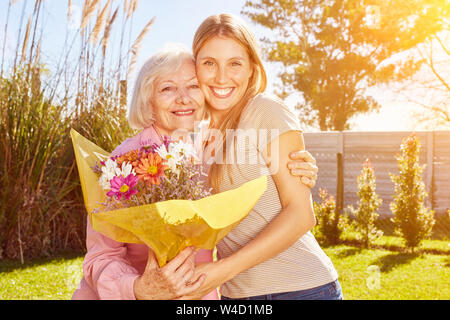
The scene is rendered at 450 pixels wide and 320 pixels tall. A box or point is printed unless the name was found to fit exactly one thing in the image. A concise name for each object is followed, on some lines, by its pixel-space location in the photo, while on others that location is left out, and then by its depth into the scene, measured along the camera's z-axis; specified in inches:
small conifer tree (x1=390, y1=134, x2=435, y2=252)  263.0
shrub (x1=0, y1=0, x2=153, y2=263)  202.5
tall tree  601.9
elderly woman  51.3
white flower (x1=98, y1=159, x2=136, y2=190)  48.2
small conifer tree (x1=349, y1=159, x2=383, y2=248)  273.3
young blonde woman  59.9
